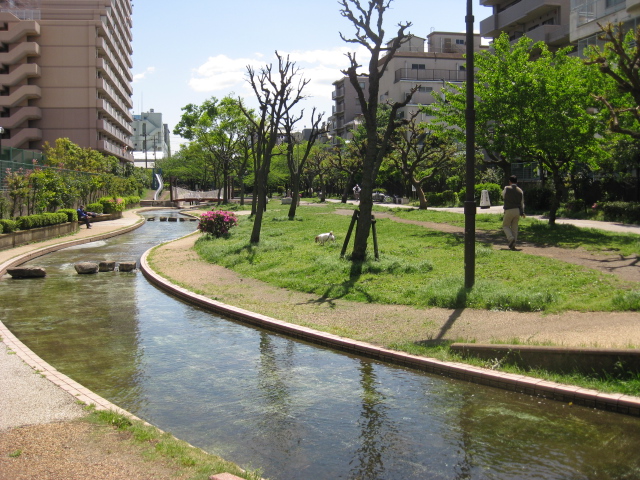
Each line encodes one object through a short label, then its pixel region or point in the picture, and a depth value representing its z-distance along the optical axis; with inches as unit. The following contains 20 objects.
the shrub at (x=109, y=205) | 1836.6
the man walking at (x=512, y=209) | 641.6
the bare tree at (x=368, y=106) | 644.7
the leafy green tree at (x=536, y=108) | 836.6
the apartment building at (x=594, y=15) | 1135.6
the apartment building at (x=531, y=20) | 1708.9
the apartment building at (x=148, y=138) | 7314.0
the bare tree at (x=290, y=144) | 1353.1
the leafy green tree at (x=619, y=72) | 343.9
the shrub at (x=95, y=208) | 1763.0
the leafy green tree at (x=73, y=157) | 2118.6
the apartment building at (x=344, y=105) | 4402.1
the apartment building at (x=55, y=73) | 2748.5
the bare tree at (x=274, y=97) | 1010.7
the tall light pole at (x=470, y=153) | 461.4
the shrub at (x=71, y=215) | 1325.0
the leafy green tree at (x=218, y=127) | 2336.4
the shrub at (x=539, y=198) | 1233.4
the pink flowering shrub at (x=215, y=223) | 1058.7
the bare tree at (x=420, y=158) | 1444.4
